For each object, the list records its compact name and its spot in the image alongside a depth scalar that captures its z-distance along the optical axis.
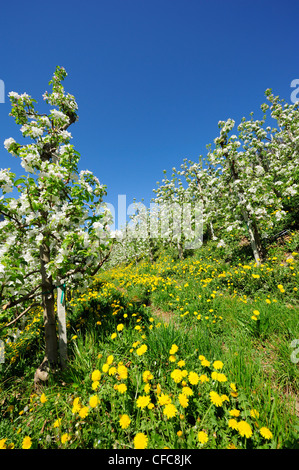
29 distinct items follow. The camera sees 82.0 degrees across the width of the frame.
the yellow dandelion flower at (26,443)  1.72
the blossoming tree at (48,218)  2.69
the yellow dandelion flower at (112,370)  2.16
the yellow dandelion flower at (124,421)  1.72
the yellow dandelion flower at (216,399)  1.78
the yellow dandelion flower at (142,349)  2.34
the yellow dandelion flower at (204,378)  1.99
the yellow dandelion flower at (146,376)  2.10
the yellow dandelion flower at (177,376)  2.04
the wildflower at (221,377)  1.94
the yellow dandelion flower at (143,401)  1.83
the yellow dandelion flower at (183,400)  1.75
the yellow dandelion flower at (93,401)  1.77
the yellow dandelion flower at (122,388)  1.99
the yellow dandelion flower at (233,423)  1.59
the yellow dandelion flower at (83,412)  1.83
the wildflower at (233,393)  1.95
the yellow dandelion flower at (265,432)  1.53
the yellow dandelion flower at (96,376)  2.10
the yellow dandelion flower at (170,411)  1.71
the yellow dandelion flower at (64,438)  1.76
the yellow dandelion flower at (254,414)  1.73
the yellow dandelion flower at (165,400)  1.79
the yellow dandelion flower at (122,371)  2.06
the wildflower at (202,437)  1.55
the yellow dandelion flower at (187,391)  1.86
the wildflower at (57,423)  2.02
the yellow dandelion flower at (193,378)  2.00
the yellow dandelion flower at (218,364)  2.12
